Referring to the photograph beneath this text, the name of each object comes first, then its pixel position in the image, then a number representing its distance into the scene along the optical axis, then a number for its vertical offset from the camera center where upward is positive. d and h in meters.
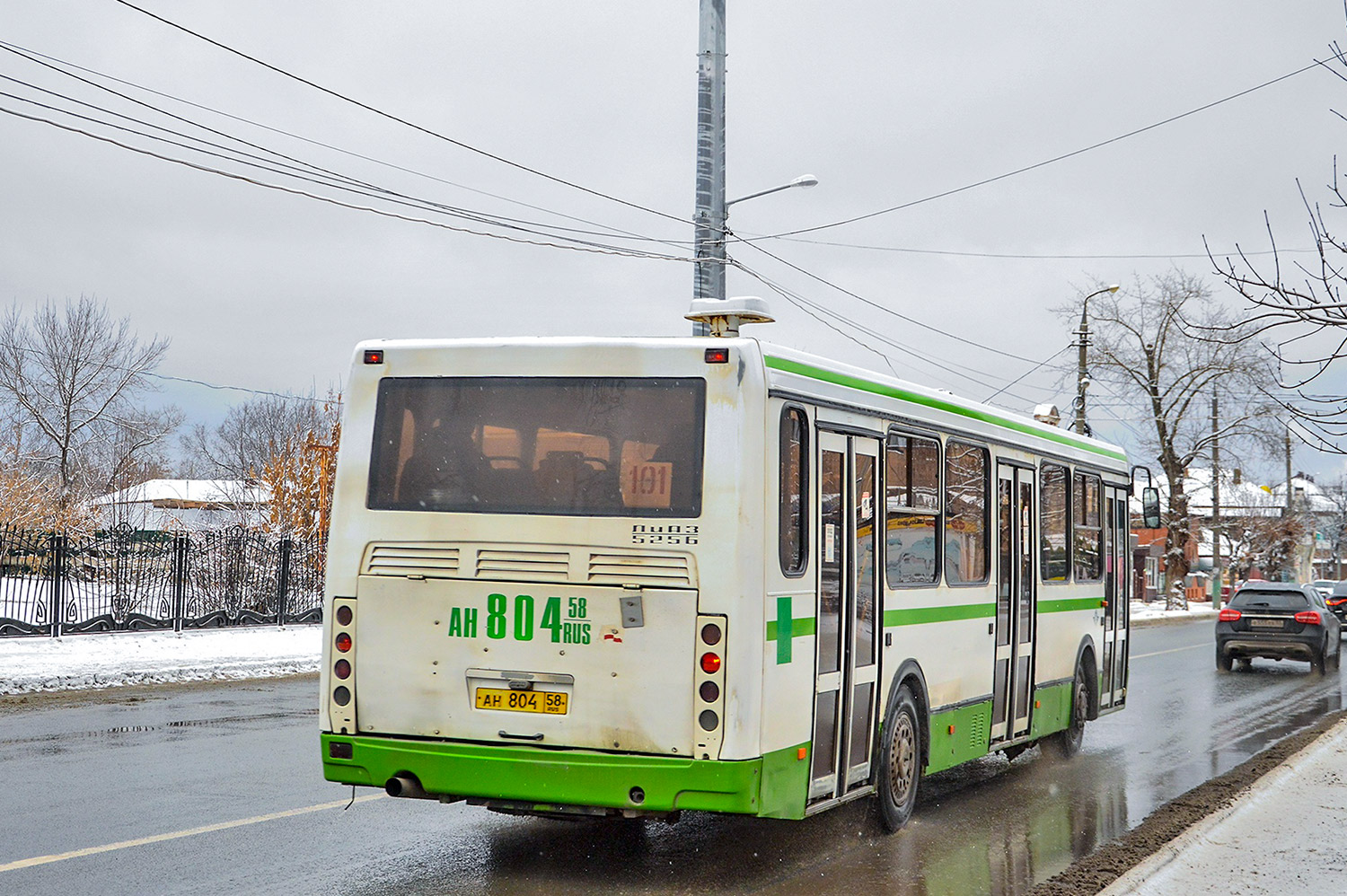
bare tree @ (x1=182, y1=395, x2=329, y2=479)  79.38 +8.36
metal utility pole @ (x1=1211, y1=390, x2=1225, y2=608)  55.28 +3.61
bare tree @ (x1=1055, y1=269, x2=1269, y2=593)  56.66 +7.71
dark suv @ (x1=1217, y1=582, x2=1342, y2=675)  23.22 -0.75
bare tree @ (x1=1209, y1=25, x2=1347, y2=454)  7.54 +1.56
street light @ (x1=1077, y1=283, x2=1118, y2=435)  36.66 +5.55
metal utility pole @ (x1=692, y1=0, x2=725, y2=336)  17.52 +5.67
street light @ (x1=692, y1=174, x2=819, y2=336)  17.92 +4.45
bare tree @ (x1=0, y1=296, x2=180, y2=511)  48.69 +6.44
